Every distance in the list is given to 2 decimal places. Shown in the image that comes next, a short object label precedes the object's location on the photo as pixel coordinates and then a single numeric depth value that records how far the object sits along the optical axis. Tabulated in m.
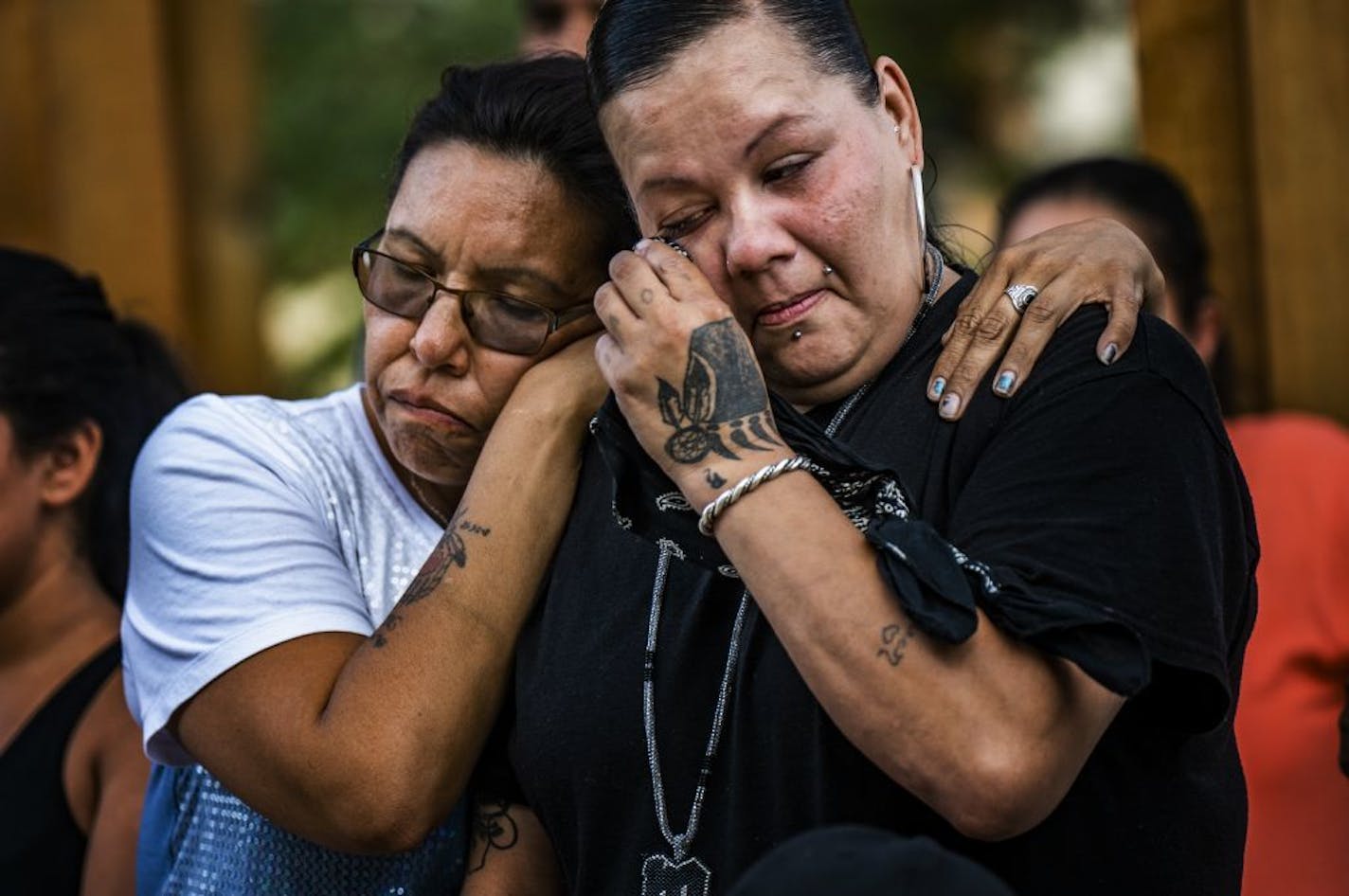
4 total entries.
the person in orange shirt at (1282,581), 6.10
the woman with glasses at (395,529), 4.18
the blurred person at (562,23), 7.23
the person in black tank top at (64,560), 5.71
